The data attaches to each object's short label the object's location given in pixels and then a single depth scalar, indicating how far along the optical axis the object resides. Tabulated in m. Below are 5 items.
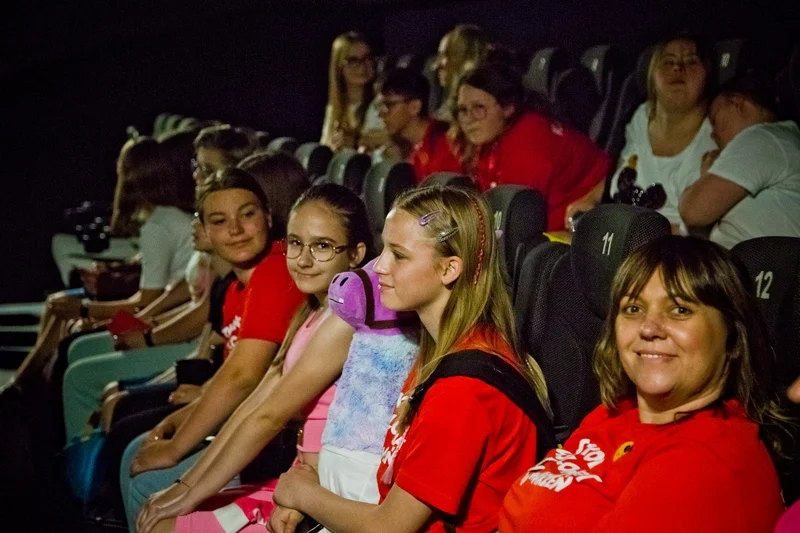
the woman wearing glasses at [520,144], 3.25
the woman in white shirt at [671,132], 3.16
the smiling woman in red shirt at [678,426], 1.15
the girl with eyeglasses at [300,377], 1.96
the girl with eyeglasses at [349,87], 4.92
